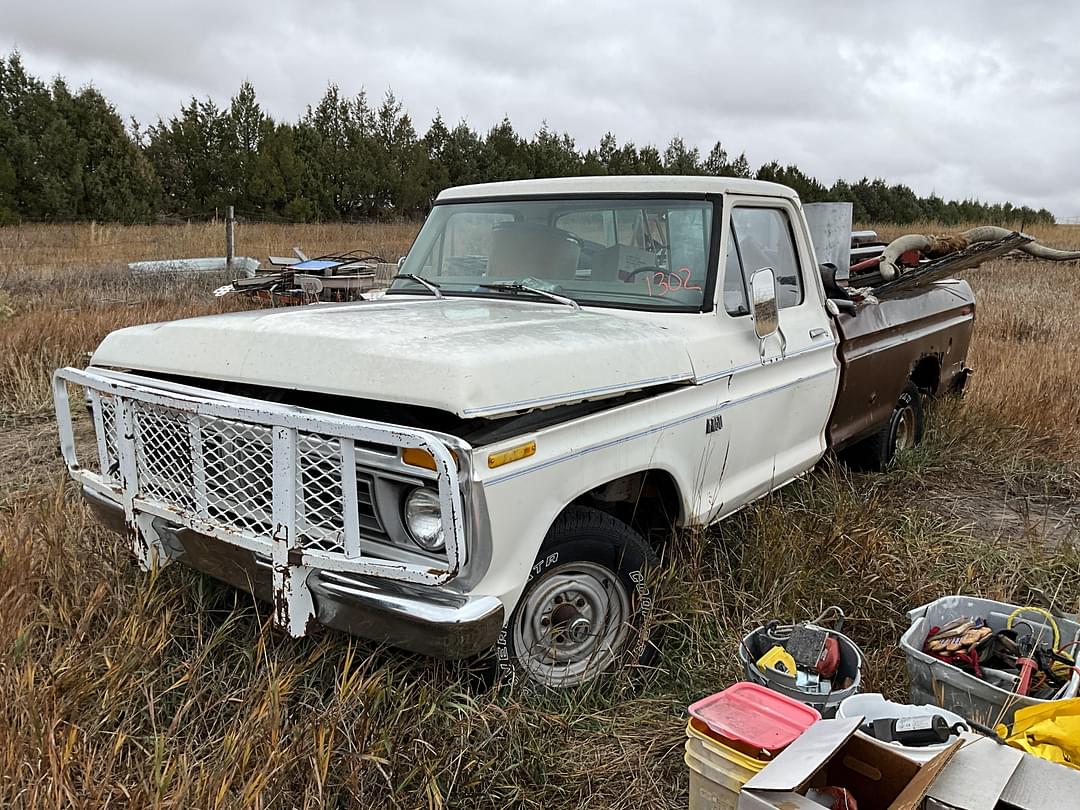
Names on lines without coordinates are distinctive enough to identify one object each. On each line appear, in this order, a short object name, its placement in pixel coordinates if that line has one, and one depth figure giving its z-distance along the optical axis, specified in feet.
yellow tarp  7.05
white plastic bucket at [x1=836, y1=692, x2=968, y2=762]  7.58
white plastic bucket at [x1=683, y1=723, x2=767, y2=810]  6.95
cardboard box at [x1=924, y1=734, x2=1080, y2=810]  5.98
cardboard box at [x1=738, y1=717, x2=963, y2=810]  6.06
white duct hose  17.42
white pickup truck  7.54
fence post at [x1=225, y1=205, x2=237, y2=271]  44.45
